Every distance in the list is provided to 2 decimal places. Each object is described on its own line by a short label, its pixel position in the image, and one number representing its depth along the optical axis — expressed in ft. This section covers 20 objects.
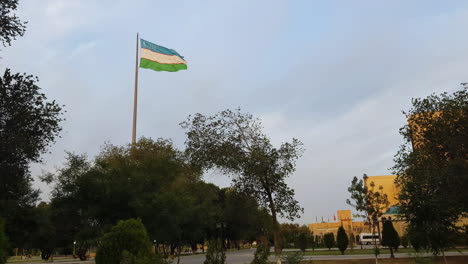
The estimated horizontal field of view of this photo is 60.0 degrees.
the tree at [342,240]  131.85
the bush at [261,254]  27.50
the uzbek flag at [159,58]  98.50
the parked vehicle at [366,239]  252.13
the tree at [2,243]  46.55
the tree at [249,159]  91.25
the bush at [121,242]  39.32
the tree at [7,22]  52.13
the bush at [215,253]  27.55
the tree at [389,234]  114.88
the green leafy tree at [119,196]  84.53
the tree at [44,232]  120.65
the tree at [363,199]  138.00
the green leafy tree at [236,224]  219.00
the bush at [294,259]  42.04
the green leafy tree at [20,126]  51.65
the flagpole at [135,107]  100.48
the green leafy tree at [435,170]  61.61
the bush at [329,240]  176.14
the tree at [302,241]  153.90
